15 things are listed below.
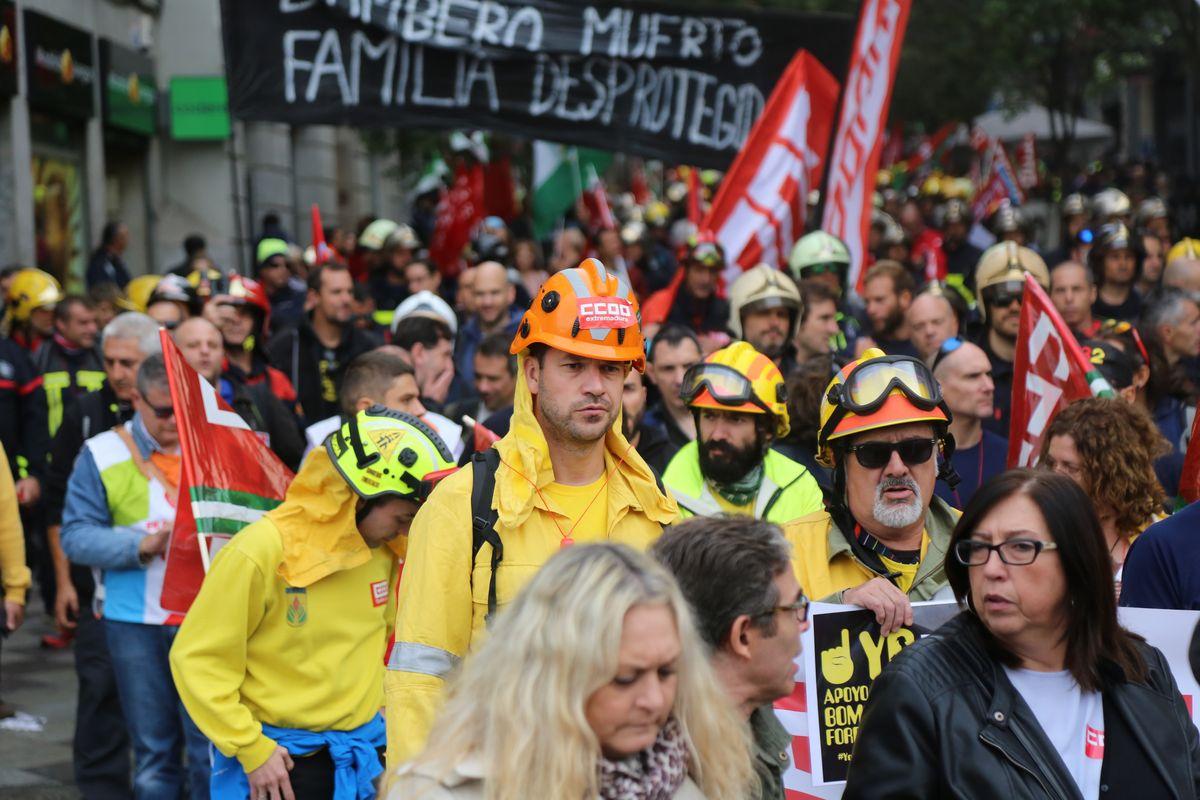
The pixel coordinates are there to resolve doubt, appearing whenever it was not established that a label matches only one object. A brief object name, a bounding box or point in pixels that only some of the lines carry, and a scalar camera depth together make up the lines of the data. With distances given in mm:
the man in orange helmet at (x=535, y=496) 3729
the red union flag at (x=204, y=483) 5535
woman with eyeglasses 3244
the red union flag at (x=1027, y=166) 30438
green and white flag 18484
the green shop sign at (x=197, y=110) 21906
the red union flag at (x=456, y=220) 17547
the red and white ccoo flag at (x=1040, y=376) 5887
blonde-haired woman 2602
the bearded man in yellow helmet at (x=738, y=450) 5570
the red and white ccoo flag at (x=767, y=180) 10633
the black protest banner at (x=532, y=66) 10281
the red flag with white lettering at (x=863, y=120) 10406
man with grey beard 4246
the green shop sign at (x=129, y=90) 19422
